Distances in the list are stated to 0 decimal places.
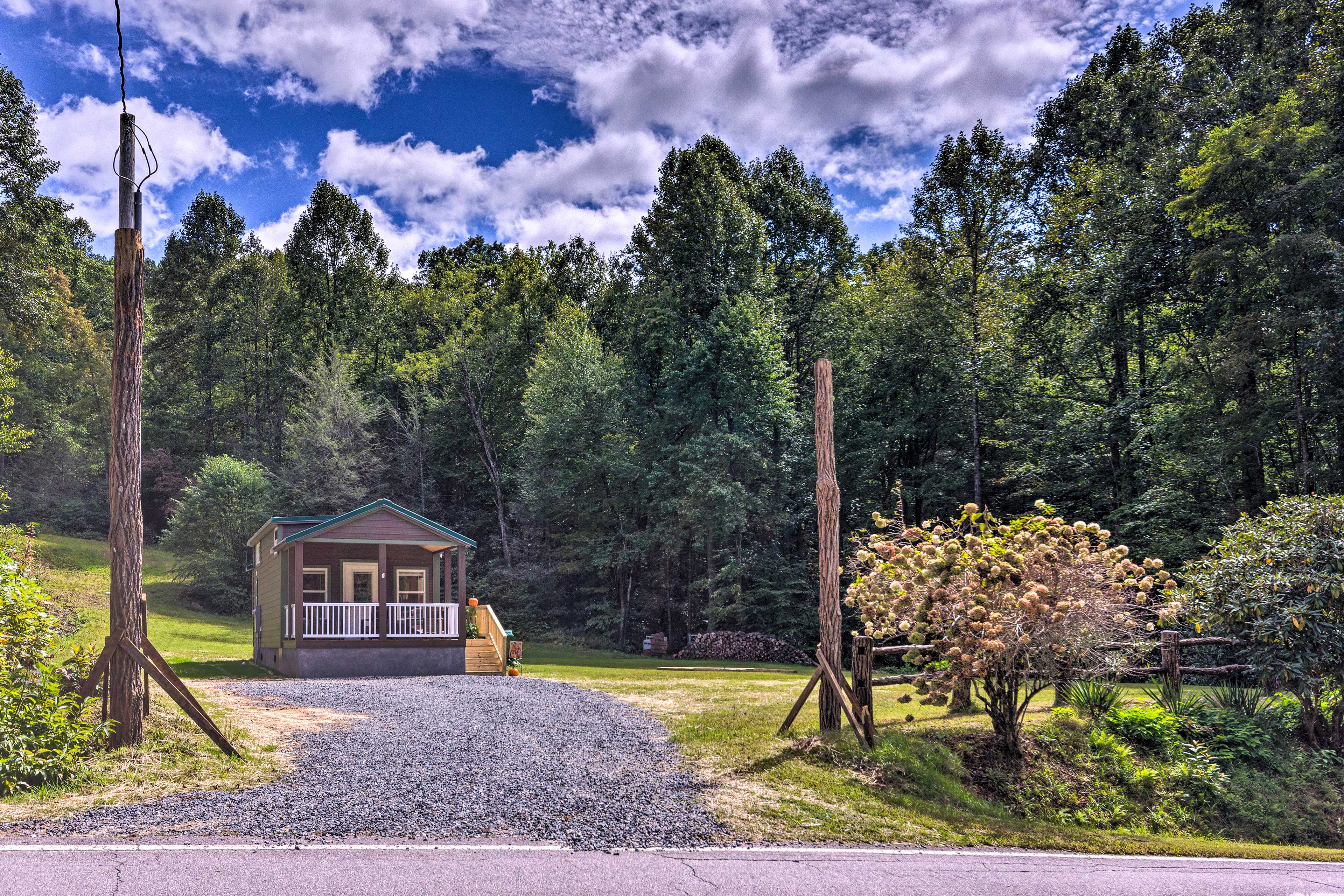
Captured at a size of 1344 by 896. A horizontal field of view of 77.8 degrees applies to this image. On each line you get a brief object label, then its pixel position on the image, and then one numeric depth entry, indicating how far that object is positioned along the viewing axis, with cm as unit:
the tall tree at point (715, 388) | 2814
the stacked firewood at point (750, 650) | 2686
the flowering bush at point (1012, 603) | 847
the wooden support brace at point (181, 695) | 800
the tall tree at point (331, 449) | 3488
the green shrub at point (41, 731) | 675
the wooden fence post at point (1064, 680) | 897
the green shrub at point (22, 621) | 748
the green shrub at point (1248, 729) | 943
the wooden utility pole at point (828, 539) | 936
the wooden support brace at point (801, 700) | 907
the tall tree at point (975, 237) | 2644
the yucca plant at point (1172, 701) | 999
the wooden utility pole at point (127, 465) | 799
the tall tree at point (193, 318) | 4488
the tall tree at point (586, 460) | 3222
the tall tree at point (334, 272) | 4316
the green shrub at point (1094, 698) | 984
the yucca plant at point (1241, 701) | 1012
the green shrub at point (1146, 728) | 935
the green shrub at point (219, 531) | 3328
